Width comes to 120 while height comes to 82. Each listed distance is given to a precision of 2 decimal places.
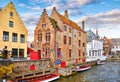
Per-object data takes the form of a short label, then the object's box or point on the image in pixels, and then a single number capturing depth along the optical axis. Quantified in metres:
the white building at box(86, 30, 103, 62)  34.47
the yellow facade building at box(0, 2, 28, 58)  16.73
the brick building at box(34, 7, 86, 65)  21.14
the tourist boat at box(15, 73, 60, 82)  12.79
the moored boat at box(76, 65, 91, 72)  20.84
